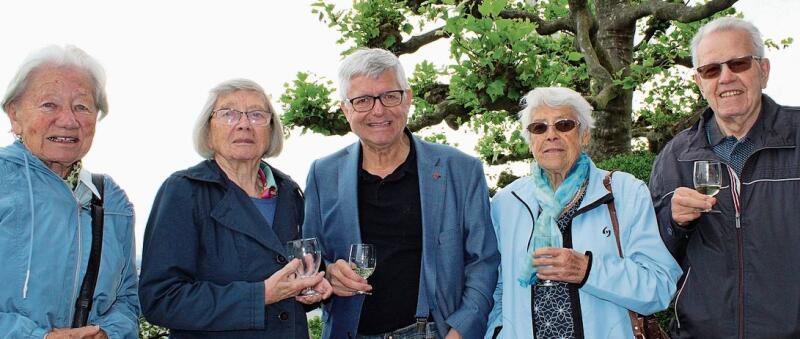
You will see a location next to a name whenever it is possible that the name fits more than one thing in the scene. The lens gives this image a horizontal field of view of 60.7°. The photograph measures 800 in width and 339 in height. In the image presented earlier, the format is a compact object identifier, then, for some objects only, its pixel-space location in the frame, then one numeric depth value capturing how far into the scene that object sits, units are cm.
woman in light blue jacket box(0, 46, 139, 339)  296
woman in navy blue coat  325
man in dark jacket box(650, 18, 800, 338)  338
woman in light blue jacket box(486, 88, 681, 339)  334
